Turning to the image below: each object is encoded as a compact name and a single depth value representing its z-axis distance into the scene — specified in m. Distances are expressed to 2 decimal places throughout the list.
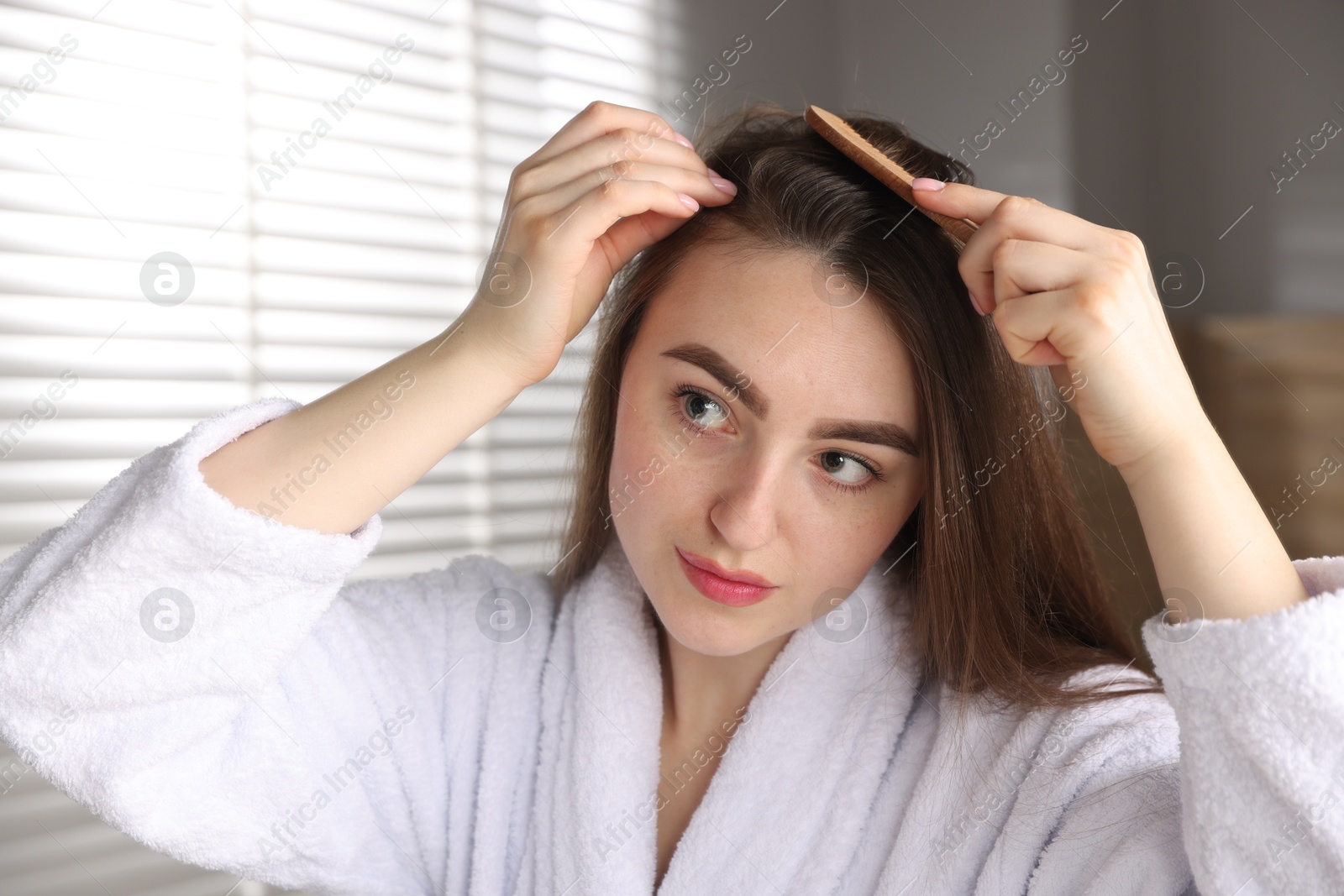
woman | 0.60
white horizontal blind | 1.18
